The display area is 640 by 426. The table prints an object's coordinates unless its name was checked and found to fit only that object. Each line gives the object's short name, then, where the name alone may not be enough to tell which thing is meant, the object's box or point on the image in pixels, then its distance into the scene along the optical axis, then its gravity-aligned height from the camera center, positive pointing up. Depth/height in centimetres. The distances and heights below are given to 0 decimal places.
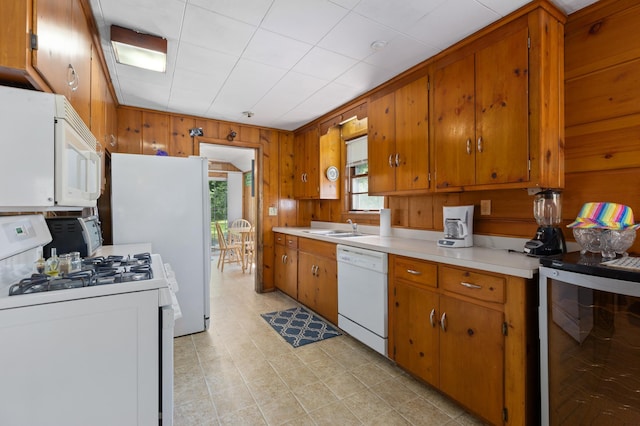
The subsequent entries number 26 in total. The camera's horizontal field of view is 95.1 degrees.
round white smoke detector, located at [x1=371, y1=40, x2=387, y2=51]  210 +123
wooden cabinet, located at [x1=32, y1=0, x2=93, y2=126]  104 +72
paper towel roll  293 -10
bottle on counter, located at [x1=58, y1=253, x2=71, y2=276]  137 -24
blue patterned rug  275 -117
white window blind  360 +78
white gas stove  99 -48
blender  163 -8
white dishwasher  225 -69
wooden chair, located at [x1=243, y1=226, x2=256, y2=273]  588 -75
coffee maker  212 -12
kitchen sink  334 -25
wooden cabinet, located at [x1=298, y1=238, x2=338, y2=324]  292 -70
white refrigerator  269 -2
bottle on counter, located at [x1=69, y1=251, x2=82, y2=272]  141 -24
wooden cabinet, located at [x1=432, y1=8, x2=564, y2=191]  169 +66
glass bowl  143 -14
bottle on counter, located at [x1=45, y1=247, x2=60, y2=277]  131 -24
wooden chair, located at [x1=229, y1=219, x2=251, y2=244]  667 -33
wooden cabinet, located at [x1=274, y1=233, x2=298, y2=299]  373 -70
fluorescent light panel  195 +117
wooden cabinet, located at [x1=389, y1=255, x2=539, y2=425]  145 -71
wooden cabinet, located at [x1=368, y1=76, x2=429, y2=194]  241 +65
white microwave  98 +23
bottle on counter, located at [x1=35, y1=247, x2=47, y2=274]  136 -24
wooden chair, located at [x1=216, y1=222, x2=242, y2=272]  583 -68
